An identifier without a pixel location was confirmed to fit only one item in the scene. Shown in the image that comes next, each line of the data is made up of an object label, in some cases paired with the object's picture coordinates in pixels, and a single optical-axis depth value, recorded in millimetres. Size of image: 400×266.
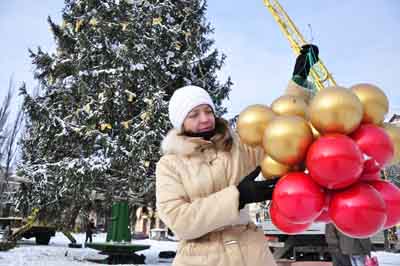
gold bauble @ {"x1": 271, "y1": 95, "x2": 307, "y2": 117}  1805
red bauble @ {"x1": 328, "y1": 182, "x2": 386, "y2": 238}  1430
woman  1601
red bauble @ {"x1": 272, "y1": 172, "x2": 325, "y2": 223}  1475
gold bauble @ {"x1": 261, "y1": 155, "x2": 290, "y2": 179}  1688
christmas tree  10078
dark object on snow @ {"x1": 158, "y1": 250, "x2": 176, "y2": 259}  12305
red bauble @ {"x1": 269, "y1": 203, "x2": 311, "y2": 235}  1627
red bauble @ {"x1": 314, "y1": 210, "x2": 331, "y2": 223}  1658
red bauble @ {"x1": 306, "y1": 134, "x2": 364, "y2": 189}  1416
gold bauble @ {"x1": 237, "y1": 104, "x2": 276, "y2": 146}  1781
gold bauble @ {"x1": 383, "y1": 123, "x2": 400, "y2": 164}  1732
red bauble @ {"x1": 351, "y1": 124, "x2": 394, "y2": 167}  1531
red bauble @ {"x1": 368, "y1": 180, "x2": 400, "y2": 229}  1603
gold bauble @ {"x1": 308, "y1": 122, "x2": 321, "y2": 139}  1626
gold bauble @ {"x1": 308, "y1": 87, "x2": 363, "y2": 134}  1500
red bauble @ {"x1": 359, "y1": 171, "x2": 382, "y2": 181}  1581
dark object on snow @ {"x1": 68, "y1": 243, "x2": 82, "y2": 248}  15438
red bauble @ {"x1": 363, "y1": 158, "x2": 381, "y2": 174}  1569
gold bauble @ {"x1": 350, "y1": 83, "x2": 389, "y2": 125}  1647
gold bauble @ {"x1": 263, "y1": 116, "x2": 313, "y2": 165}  1554
